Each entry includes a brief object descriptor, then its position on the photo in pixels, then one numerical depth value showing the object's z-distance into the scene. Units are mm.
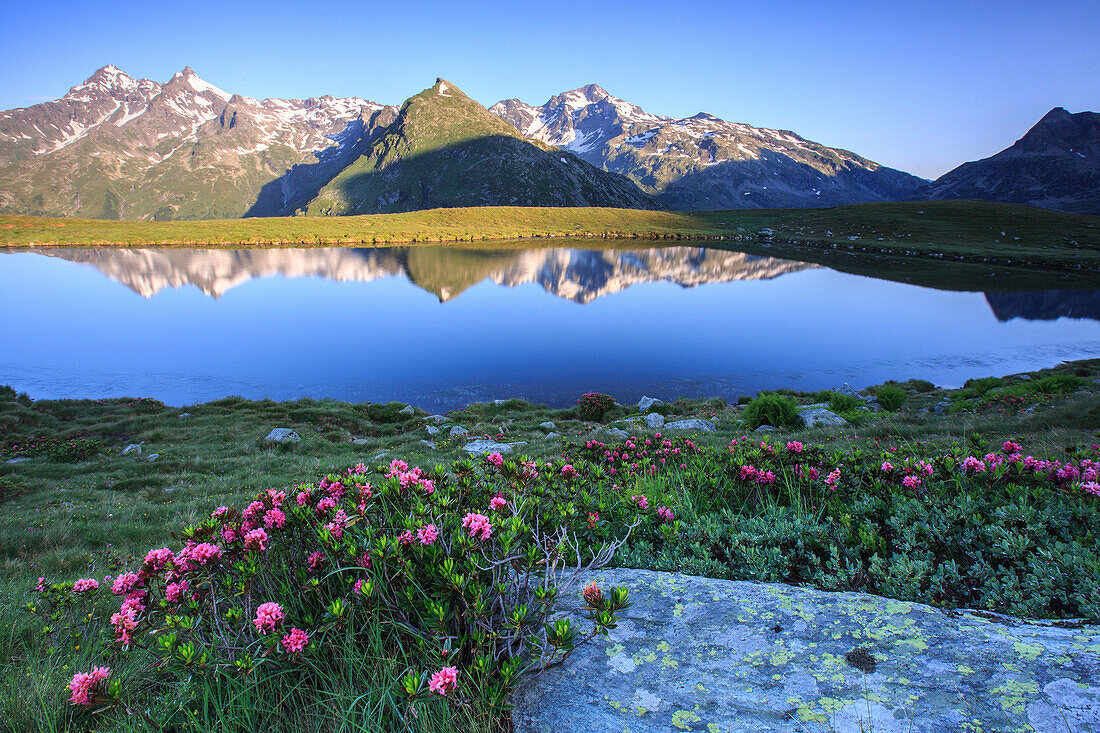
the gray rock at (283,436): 15273
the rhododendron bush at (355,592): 2400
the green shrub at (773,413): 14291
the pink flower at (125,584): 2678
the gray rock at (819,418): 14141
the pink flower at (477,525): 2868
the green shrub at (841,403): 15789
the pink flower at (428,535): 2762
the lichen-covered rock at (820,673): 1963
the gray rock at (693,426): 14575
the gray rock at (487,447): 13031
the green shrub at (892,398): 17062
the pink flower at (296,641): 2355
